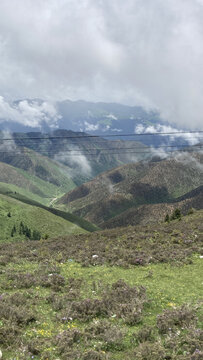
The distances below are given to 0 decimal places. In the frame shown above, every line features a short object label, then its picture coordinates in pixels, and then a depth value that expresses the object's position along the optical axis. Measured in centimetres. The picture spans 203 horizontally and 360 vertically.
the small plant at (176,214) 7048
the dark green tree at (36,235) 18962
